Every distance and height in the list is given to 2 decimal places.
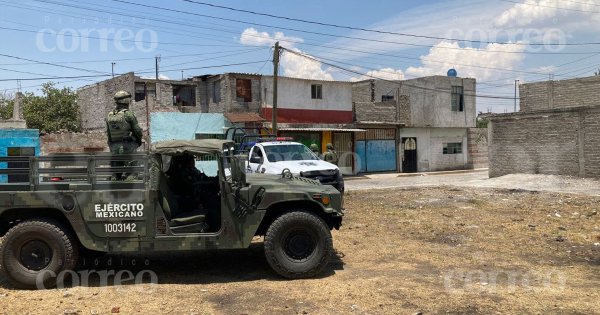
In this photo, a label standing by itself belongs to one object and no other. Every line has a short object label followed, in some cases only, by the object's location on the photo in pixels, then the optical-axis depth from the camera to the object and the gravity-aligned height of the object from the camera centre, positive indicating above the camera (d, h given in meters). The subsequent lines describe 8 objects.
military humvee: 5.75 -0.73
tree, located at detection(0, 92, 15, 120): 34.50 +3.87
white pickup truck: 11.52 -0.21
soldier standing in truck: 7.06 +0.43
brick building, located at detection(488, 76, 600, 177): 19.06 +0.57
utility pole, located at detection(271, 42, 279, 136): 21.93 +3.61
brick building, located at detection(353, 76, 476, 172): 30.45 +1.97
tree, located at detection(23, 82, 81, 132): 31.19 +3.12
